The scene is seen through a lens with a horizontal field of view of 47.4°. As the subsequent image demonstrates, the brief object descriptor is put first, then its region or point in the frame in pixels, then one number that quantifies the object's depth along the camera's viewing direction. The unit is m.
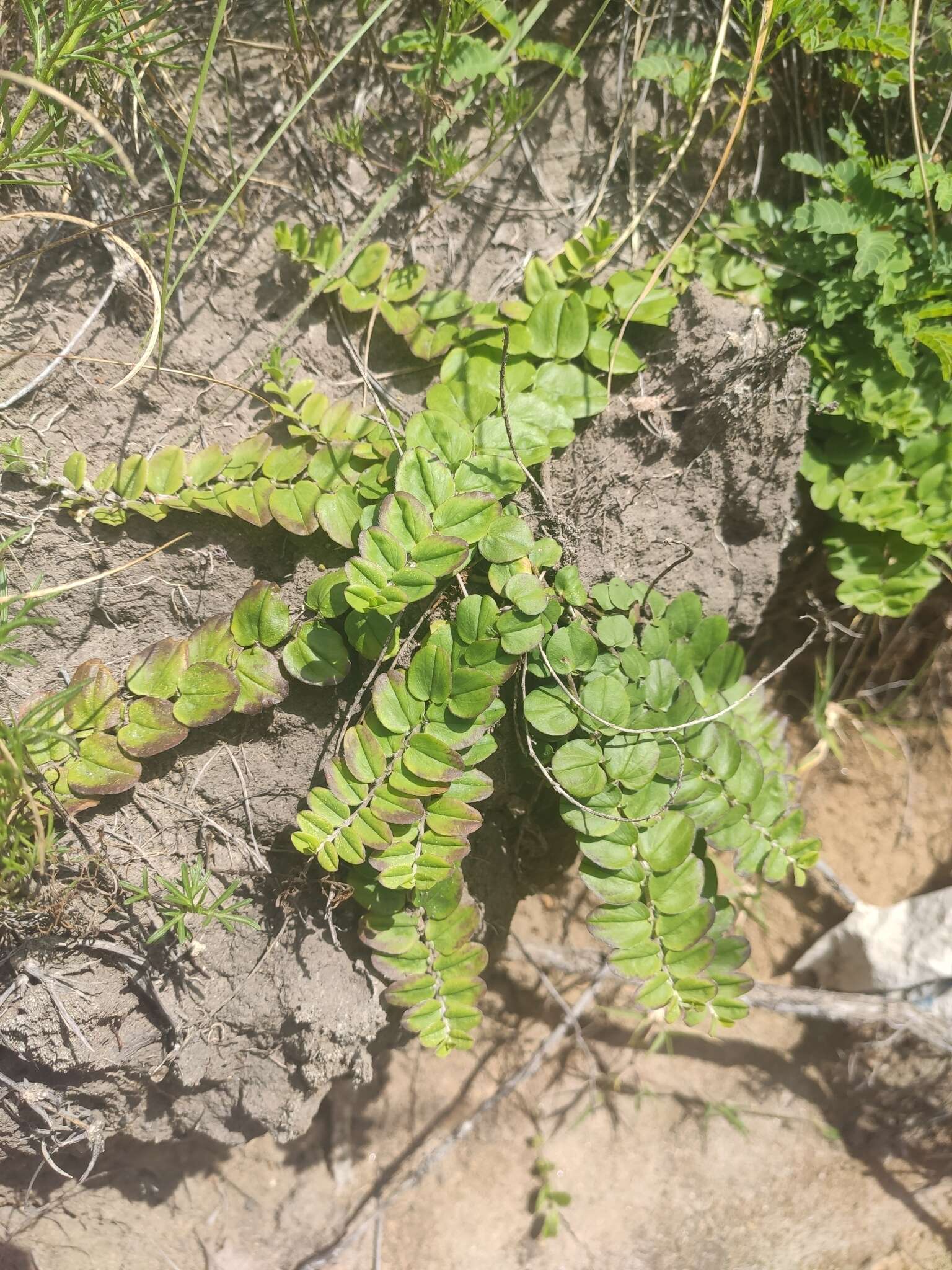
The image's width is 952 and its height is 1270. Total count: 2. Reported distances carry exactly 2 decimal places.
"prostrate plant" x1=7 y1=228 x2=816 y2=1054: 0.29
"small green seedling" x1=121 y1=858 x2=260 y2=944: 0.30
